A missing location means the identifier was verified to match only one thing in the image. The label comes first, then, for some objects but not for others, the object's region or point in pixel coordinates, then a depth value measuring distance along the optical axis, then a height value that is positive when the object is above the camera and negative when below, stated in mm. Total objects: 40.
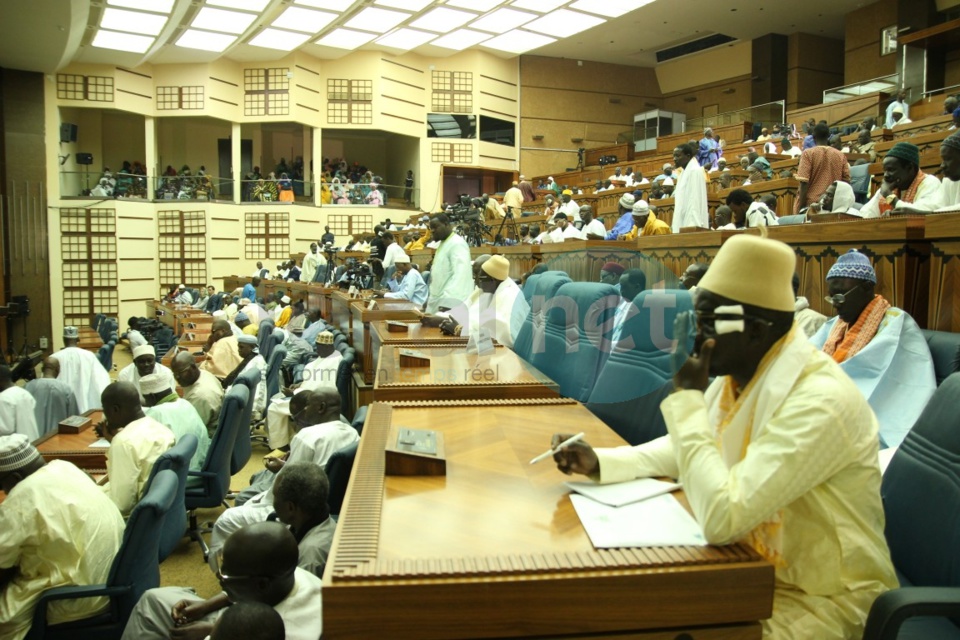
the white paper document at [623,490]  1607 -517
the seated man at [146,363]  4828 -648
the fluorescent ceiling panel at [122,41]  15841 +5432
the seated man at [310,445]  3314 -844
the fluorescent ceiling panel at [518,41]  20484 +7123
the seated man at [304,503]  2639 -884
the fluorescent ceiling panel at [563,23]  18797 +7086
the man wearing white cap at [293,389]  5523 -989
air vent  21688 +7510
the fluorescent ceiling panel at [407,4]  16609 +6561
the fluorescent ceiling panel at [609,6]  17875 +7074
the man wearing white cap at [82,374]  6675 -1007
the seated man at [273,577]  2045 -919
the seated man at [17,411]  4621 -952
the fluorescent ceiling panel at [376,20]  17219 +6524
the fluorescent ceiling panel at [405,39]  19250 +6711
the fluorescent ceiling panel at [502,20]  18359 +6968
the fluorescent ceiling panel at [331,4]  15830 +6250
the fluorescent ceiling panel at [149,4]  13852 +5466
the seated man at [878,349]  2705 -300
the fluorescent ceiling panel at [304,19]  16453 +6205
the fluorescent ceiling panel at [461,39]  19922 +6937
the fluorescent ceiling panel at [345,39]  18580 +6466
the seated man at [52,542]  2562 -1042
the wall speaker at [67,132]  17250 +3493
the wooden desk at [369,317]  5238 -339
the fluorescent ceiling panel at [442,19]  17875 +6776
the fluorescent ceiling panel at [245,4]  14871 +5878
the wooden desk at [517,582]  1233 -557
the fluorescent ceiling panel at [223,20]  15484 +5819
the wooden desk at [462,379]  2723 -440
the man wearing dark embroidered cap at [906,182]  4473 +645
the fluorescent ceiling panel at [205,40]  16805 +5791
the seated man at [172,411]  4141 -846
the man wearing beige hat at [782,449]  1399 -365
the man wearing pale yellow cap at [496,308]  4816 -247
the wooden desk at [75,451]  3771 -1009
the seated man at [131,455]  3314 -886
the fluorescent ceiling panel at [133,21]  14461 +5431
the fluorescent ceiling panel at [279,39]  17688 +6117
